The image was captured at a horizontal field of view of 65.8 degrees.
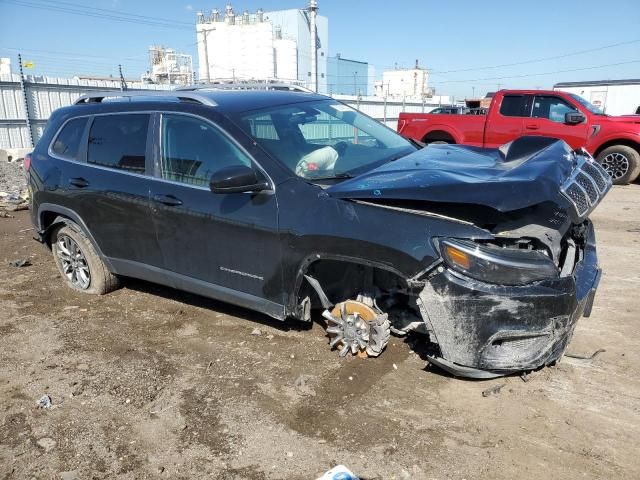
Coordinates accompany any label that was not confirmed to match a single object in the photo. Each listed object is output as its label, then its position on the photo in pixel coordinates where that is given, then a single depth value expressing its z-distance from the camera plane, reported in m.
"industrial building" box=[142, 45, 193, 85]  56.53
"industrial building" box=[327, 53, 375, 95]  60.22
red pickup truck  9.97
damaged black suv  2.75
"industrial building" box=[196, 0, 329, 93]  55.69
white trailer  28.03
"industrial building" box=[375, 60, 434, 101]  80.44
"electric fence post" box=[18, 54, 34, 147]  14.36
